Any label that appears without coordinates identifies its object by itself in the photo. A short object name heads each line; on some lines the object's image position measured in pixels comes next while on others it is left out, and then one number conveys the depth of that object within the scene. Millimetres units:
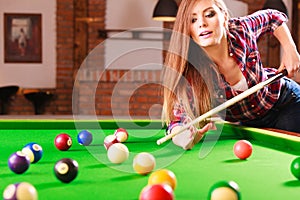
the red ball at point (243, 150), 1776
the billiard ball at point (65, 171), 1330
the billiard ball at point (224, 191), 1090
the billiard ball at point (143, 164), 1477
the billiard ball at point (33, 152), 1659
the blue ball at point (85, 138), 2201
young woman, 2309
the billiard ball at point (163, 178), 1226
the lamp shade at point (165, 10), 6734
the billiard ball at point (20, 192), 1069
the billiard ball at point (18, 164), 1479
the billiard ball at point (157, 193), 1021
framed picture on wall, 7582
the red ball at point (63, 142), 2016
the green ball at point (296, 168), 1403
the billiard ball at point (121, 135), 2266
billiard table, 1262
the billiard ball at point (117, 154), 1683
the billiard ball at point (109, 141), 2057
